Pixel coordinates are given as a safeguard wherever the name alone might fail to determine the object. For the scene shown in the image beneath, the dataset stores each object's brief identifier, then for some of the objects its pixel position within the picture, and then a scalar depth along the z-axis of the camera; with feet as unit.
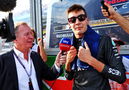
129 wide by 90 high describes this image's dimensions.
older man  4.33
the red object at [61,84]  6.26
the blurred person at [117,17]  3.82
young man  3.35
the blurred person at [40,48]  6.99
